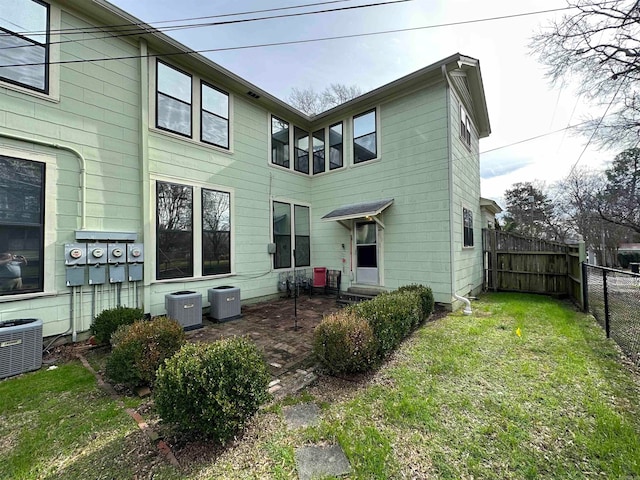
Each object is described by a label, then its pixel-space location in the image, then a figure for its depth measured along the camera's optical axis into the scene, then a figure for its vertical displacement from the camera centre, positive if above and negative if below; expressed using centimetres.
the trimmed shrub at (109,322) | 454 -123
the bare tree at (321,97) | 1559 +879
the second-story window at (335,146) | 917 +348
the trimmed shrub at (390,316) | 393 -113
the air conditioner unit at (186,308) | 563 -127
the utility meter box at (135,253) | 554 -7
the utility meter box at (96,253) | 504 -7
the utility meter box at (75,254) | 480 -6
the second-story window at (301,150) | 963 +354
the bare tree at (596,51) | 855 +657
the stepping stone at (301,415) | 266 -174
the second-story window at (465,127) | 805 +373
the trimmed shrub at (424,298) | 570 -113
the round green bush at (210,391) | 223 -123
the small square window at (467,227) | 795 +56
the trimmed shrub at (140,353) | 323 -128
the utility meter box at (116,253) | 527 -7
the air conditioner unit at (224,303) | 632 -132
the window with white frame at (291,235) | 880 +43
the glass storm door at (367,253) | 822 -21
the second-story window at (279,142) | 884 +355
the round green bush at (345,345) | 343 -127
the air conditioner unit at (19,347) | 376 -138
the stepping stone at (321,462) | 205 -173
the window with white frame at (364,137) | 831 +345
